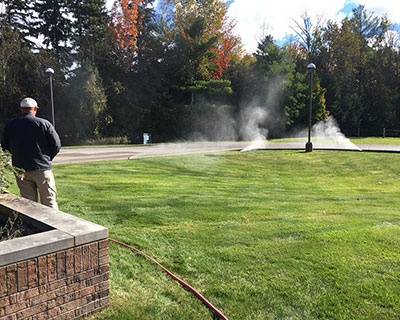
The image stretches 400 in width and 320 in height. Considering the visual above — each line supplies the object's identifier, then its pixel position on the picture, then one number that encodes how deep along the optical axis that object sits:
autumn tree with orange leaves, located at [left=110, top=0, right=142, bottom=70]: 34.81
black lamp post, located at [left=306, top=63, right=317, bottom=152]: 18.88
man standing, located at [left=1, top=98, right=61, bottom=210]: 4.50
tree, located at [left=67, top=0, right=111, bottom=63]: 33.47
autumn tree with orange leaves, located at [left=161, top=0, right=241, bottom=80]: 36.59
